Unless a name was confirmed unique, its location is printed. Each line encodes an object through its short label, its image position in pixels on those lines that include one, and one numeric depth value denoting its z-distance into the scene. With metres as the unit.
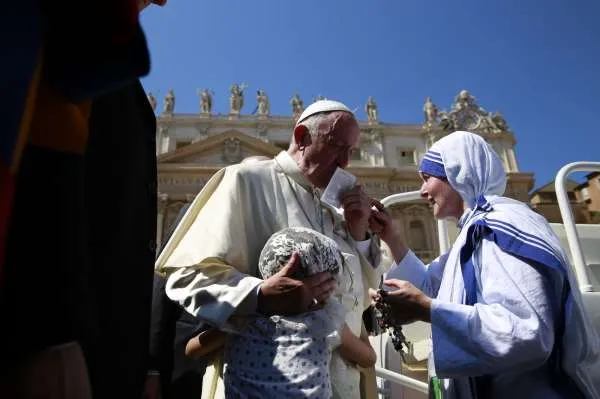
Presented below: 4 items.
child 1.17
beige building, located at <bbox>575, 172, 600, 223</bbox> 24.78
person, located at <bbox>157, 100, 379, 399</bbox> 1.31
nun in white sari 1.30
